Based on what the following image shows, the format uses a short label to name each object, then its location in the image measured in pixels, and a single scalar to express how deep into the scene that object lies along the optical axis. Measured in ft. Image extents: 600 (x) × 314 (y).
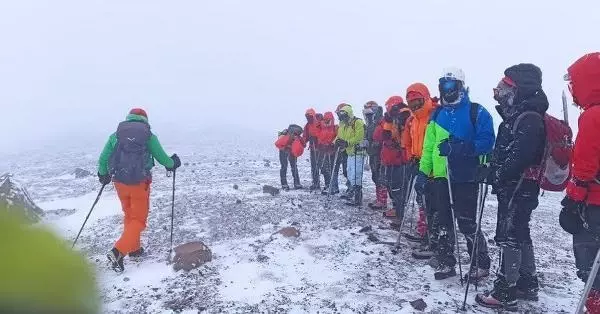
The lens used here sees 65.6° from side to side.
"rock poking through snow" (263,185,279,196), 48.93
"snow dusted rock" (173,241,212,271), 26.30
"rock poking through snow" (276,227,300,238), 31.71
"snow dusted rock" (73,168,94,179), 72.02
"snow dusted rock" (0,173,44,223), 41.05
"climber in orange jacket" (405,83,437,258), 27.22
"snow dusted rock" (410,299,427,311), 20.72
